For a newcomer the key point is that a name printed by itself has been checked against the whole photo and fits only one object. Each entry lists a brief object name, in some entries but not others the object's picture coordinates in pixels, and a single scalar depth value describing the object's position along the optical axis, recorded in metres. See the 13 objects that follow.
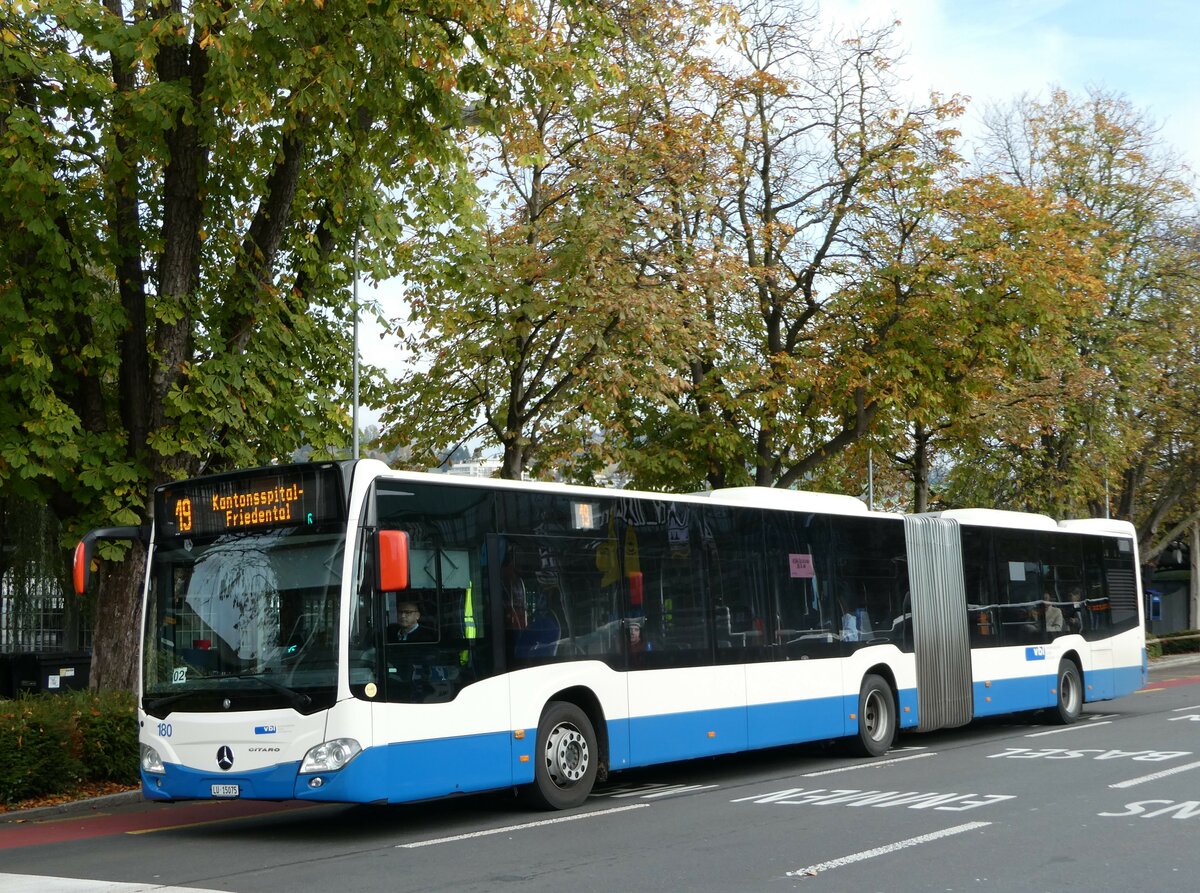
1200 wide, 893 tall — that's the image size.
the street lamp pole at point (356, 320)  18.24
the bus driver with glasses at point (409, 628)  10.98
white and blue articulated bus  10.77
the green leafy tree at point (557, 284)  20.36
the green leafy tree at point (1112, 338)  36.09
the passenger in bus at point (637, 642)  13.48
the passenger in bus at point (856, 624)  16.86
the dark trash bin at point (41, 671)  22.69
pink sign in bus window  16.09
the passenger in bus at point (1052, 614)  21.06
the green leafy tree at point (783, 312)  26.59
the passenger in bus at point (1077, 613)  21.64
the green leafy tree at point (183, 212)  14.21
